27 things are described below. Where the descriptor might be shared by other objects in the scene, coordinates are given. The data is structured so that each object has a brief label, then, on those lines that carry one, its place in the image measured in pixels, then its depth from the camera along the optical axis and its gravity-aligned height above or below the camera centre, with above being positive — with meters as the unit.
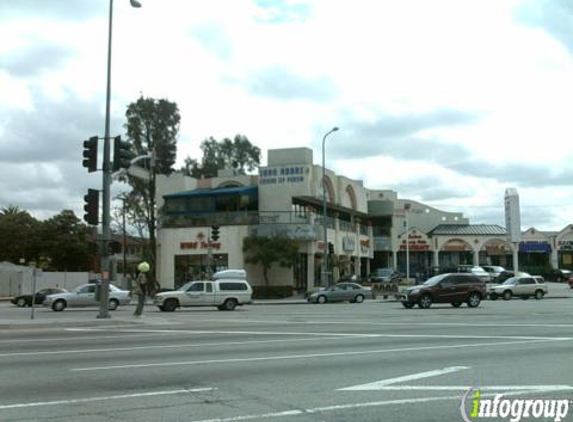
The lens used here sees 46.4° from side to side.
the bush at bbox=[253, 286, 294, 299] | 50.62 -1.28
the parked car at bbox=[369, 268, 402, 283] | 56.11 -0.21
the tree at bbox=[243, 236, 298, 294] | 50.00 +1.86
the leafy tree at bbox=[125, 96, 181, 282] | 58.31 +13.23
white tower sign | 59.00 +5.07
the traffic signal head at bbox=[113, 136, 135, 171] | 24.64 +4.47
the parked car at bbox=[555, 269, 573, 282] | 74.62 -0.12
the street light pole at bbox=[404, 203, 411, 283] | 72.38 +4.35
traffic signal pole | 25.45 +1.76
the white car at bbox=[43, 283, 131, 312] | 35.38 -1.21
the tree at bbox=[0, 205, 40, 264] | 78.75 +4.56
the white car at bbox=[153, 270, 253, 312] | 33.97 -1.04
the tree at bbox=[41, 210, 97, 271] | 80.75 +3.99
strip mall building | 52.72 +4.69
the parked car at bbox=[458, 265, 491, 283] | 56.41 +0.38
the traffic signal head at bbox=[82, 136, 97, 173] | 24.16 +4.39
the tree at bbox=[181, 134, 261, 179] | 81.25 +14.83
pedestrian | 26.83 -0.50
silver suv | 45.09 -1.00
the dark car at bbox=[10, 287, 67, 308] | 40.84 -1.41
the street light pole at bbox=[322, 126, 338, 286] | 48.41 +1.36
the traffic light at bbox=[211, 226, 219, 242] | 43.11 +2.72
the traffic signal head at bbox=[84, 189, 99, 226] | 24.09 +2.51
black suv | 33.34 -0.88
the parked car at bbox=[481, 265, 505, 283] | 58.06 +0.30
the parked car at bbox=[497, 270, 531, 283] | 54.91 -0.07
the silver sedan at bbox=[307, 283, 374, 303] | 42.50 -1.22
